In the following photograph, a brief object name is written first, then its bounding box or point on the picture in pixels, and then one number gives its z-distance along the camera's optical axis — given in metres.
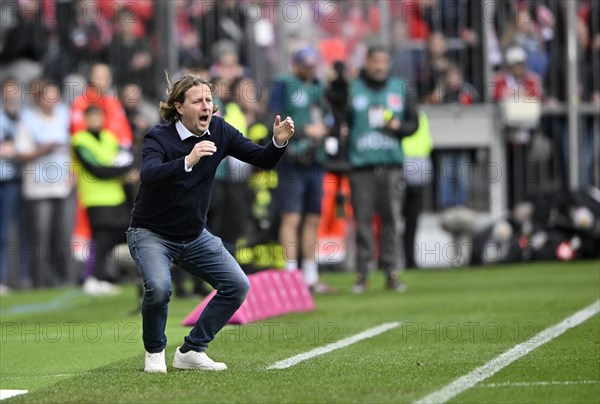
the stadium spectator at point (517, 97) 20.62
